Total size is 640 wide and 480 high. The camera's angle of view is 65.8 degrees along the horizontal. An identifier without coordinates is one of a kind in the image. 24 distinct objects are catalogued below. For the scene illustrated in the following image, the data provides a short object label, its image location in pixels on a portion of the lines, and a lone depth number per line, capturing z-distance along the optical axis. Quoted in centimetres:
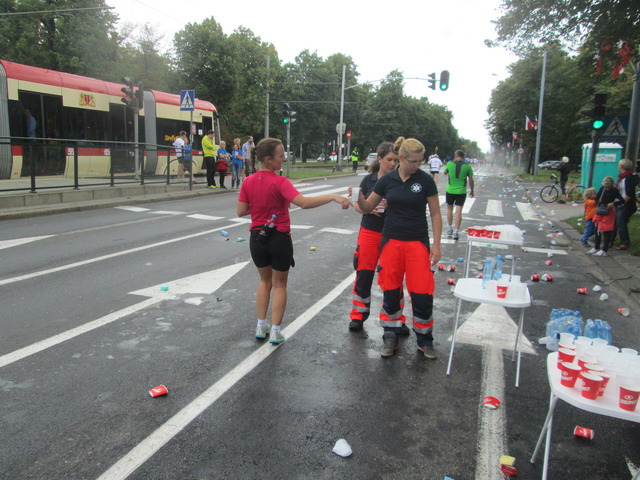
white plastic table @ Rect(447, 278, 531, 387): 393
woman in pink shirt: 438
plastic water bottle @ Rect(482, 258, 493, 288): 495
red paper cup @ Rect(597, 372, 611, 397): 257
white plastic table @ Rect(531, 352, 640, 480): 247
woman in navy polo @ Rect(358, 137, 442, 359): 433
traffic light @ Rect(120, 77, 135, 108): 1762
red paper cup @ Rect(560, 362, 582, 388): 268
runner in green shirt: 1048
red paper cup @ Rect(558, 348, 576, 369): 276
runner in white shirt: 2509
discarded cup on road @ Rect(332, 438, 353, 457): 297
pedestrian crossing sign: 1755
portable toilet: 1824
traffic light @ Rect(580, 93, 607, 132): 1159
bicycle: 1990
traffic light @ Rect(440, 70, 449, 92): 2861
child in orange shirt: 980
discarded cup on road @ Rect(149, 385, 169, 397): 360
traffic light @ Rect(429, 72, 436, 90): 3052
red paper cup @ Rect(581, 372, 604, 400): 255
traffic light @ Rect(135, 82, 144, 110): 1798
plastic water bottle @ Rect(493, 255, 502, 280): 492
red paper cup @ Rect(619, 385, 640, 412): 247
